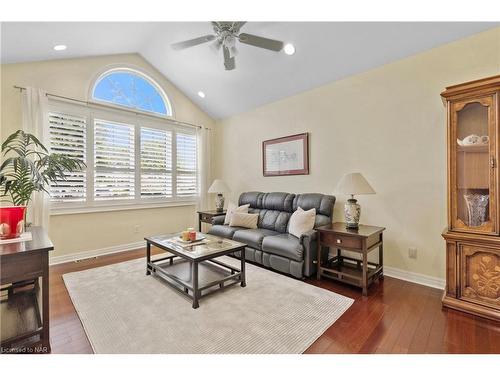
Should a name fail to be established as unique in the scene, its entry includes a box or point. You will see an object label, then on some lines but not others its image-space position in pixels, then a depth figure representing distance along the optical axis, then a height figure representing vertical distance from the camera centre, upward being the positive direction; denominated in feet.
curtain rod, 11.25 +4.49
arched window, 13.40 +5.84
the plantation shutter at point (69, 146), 11.59 +2.09
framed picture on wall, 12.96 +1.82
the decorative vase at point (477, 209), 6.97 -0.70
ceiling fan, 8.13 +5.35
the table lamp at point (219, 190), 15.87 -0.21
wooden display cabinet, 6.68 -0.41
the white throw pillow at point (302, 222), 10.16 -1.58
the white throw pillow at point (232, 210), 13.57 -1.35
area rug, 5.66 -3.75
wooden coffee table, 7.82 -3.27
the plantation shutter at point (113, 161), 13.00 +1.51
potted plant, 7.28 +0.47
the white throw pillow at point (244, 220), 12.80 -1.81
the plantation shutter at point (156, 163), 14.76 +1.57
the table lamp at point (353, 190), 9.05 -0.15
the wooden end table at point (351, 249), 8.42 -2.44
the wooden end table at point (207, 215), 15.18 -1.84
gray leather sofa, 9.41 -2.23
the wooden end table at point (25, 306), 4.69 -2.99
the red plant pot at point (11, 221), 5.52 -0.80
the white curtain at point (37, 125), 10.64 +2.88
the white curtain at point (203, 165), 17.42 +1.62
